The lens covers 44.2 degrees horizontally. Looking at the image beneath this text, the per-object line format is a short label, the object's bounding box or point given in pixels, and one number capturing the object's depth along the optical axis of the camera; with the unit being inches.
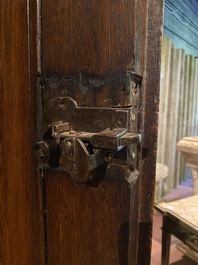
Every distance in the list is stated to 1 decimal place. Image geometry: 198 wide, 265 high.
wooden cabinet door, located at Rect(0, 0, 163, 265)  14.2
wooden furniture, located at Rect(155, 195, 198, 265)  49.4
